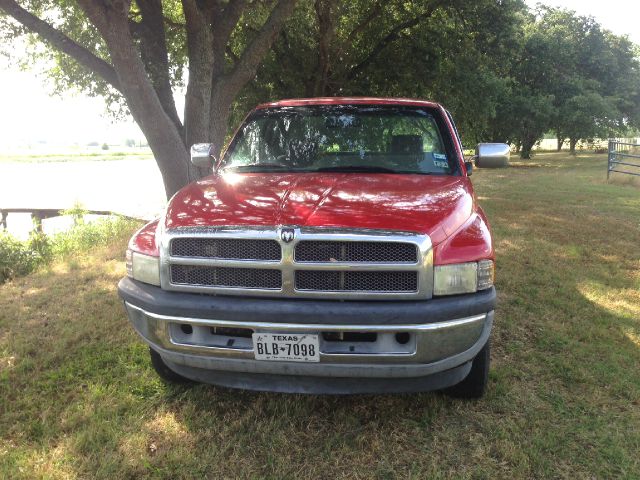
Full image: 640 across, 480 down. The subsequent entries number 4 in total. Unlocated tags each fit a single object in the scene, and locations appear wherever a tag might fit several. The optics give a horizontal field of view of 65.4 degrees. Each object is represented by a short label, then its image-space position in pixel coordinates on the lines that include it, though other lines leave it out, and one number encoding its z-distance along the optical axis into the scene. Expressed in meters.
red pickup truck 2.45
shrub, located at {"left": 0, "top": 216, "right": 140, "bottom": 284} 7.28
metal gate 15.20
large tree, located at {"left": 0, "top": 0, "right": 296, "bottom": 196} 6.98
